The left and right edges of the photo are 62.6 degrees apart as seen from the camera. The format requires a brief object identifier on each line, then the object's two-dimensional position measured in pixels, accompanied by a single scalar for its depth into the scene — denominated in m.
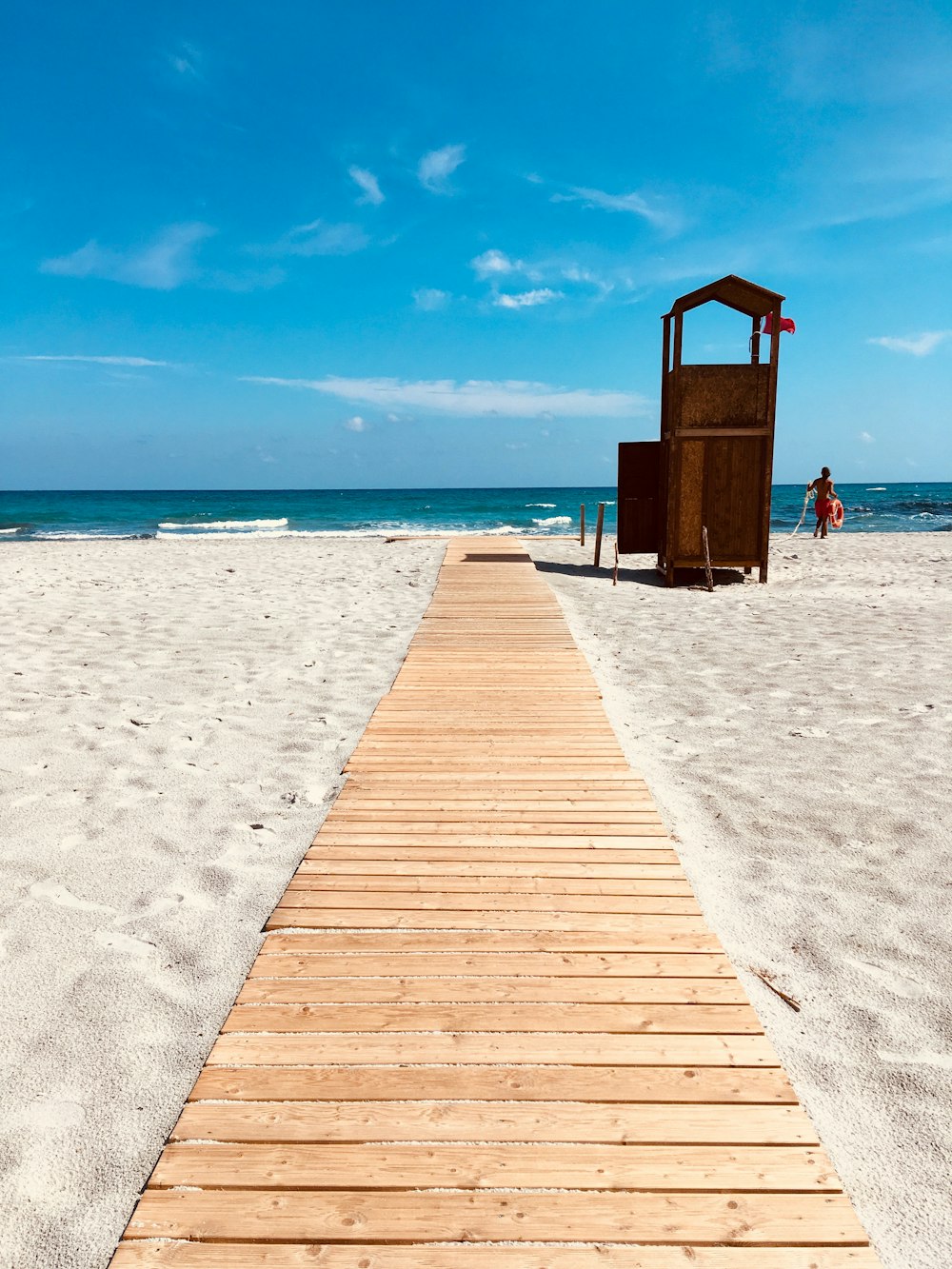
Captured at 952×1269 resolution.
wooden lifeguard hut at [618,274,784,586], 10.57
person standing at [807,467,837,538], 20.16
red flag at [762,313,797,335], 10.56
